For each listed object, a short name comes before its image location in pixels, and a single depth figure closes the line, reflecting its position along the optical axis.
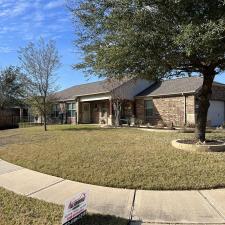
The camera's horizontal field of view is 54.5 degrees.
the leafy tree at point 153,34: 5.97
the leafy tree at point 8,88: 27.24
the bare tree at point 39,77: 15.17
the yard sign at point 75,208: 3.24
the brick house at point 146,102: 16.48
